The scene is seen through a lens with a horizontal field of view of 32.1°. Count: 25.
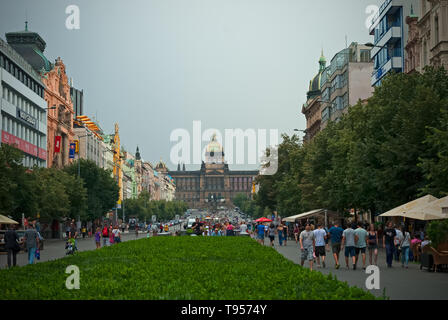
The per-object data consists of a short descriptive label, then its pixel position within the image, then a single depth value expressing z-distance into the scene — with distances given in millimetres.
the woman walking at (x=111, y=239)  51750
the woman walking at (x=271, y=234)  52134
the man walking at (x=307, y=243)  28250
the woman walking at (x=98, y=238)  48375
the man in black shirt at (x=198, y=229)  69425
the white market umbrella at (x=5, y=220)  48012
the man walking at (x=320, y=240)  29422
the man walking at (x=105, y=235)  48500
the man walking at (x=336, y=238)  30625
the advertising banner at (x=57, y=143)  105500
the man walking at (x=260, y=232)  54247
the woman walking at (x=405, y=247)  29984
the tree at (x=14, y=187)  54750
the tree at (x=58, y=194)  69562
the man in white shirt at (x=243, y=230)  66375
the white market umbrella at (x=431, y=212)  31634
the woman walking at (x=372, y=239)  30641
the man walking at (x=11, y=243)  28953
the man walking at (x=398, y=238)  30833
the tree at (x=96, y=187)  99562
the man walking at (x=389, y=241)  30031
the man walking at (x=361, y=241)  28938
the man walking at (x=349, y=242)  28812
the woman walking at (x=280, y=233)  58750
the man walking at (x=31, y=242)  29766
